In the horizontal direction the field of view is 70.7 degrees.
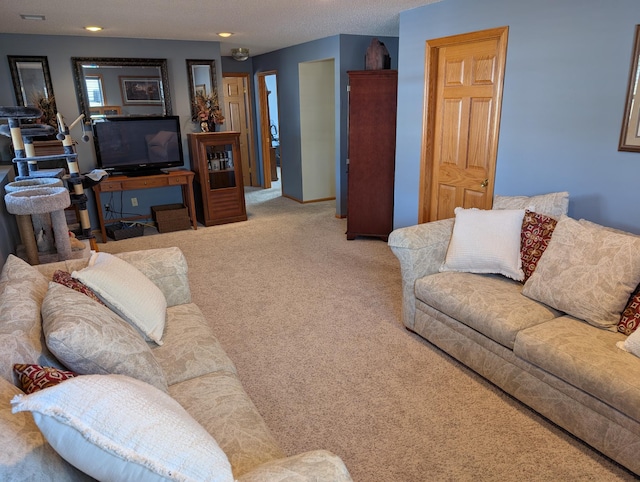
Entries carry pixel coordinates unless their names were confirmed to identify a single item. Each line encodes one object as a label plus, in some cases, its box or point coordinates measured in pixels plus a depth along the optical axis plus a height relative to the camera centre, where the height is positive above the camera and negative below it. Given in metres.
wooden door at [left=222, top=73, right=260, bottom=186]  7.84 +0.02
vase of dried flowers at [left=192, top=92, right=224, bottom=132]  5.75 +0.01
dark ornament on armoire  4.63 +0.52
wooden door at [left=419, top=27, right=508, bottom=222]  3.46 -0.12
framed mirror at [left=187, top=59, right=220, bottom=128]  5.79 +0.37
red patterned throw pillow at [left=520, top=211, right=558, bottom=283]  2.55 -0.73
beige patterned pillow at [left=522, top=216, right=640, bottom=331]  2.08 -0.78
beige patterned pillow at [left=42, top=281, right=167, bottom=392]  1.31 -0.66
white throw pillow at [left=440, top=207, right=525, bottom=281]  2.66 -0.80
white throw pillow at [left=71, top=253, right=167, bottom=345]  1.87 -0.74
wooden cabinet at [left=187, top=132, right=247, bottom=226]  5.65 -0.78
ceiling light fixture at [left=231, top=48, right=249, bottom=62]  6.41 +0.81
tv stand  5.19 -0.80
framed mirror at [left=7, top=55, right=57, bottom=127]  4.93 +0.35
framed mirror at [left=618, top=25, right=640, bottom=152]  2.50 -0.04
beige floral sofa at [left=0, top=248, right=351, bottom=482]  0.94 -0.69
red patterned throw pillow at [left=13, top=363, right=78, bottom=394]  1.16 -0.66
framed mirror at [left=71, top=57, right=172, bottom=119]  5.23 +0.33
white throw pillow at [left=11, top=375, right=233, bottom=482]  0.93 -0.66
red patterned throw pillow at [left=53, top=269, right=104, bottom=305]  1.77 -0.64
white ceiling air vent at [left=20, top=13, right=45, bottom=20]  3.90 +0.85
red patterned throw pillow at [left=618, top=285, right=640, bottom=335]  2.02 -0.93
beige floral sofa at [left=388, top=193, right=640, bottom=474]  1.85 -1.01
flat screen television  5.32 -0.35
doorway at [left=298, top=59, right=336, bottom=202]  6.56 -0.28
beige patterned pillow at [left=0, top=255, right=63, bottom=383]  1.27 -0.63
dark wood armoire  4.61 -0.44
